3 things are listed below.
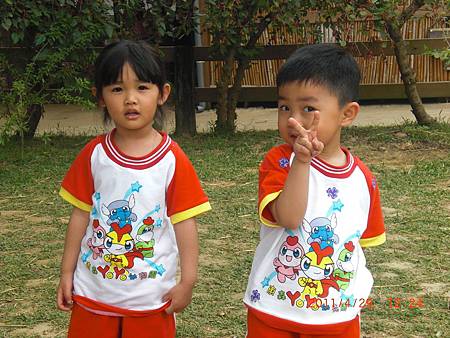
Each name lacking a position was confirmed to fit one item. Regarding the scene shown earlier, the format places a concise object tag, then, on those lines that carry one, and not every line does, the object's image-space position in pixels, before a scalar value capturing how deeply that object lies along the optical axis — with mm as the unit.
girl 2439
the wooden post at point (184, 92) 8141
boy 2266
